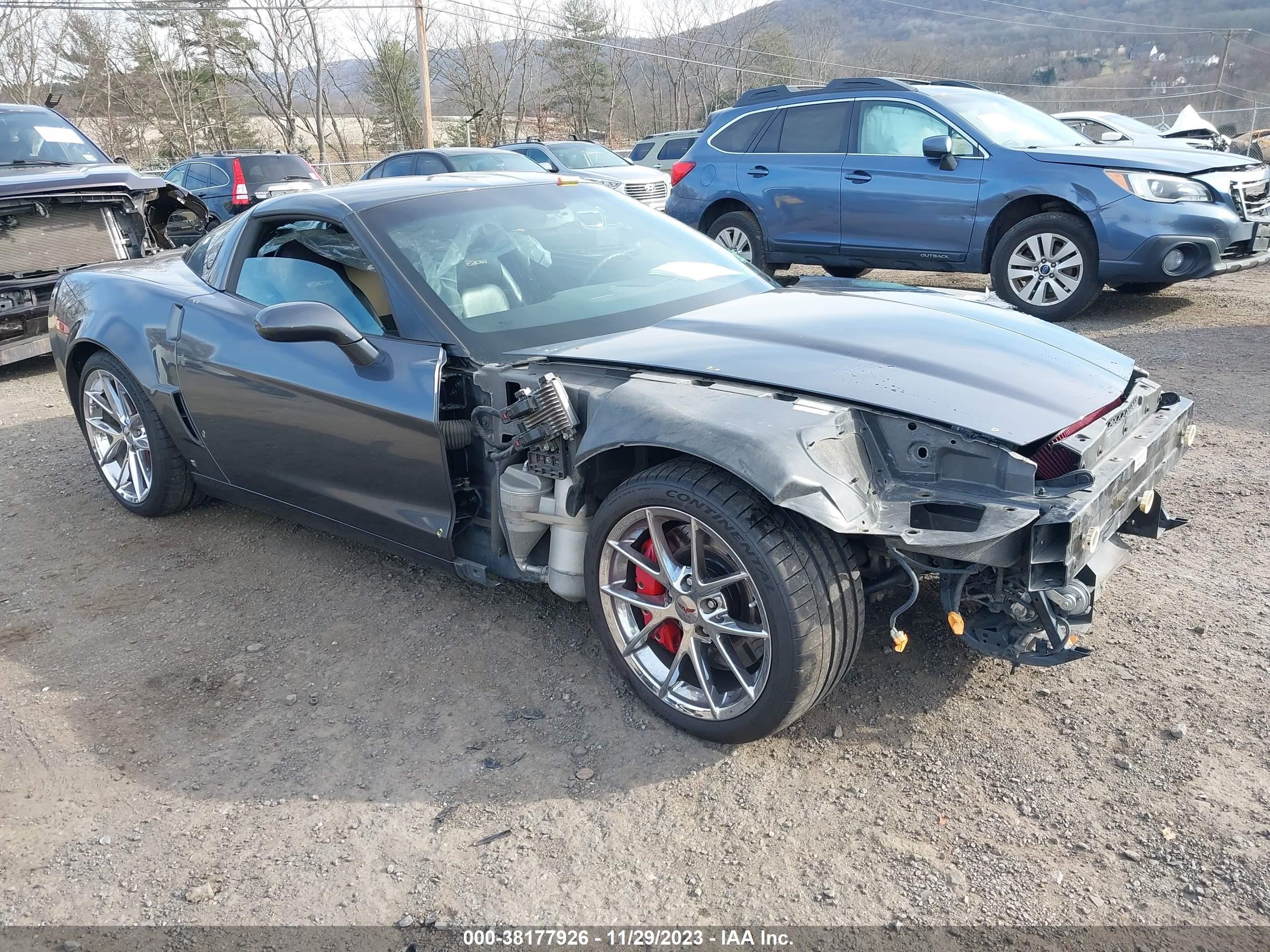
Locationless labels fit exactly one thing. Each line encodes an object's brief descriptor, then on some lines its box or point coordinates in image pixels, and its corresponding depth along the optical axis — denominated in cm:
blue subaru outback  694
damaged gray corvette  242
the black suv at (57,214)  696
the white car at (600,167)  1351
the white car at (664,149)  1909
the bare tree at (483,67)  3856
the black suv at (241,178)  1278
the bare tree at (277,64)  3488
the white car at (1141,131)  984
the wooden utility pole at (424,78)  2386
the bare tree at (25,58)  3038
